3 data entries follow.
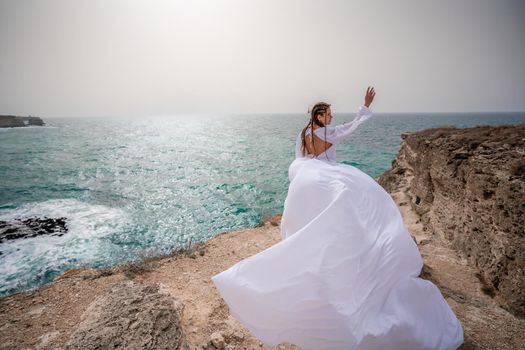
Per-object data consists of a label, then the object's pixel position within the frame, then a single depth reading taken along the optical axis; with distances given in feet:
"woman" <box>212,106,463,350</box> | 9.49
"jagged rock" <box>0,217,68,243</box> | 42.55
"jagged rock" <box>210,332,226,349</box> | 13.61
